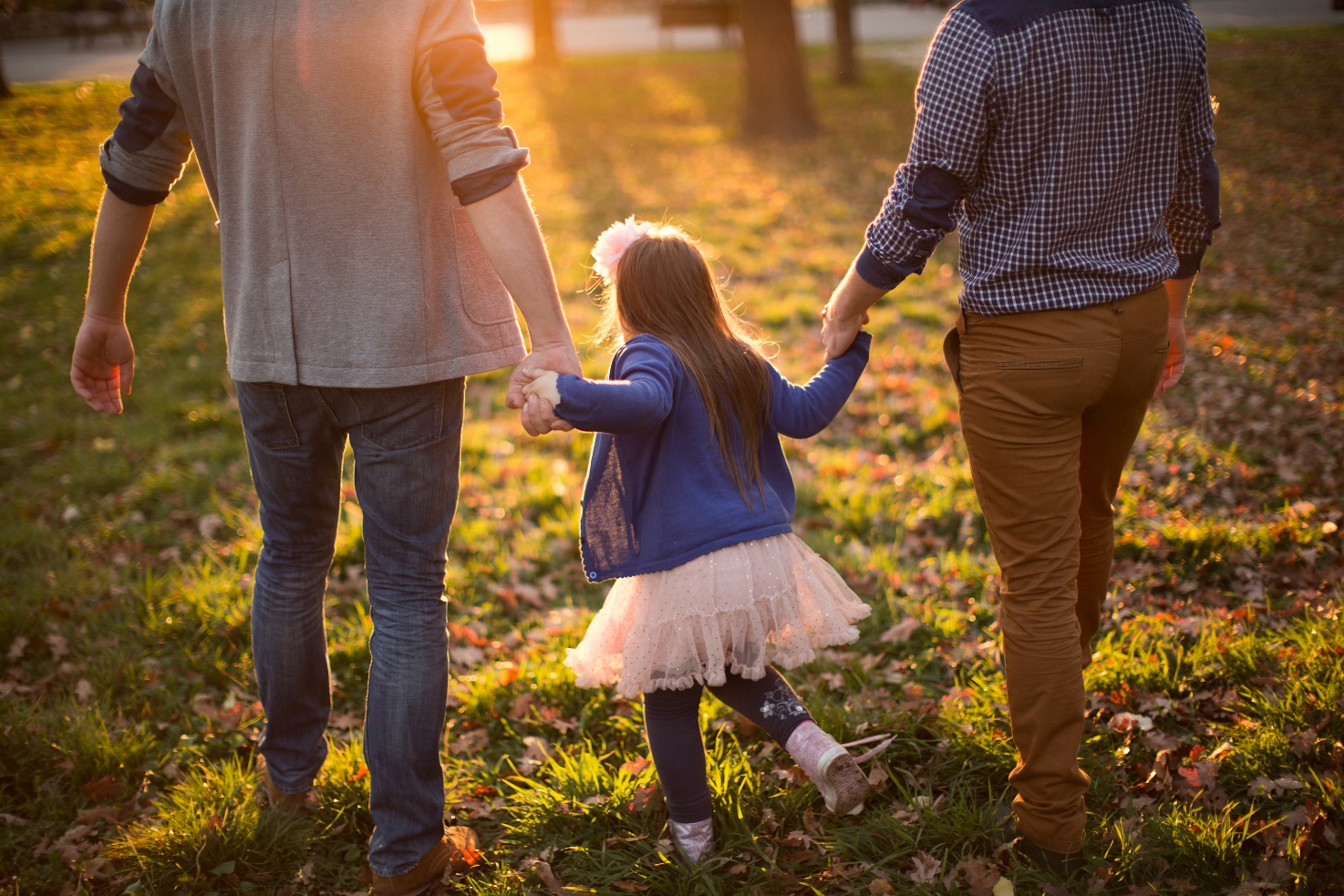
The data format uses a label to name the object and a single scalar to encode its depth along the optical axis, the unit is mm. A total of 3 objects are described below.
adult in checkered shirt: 2129
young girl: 2432
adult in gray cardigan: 2098
